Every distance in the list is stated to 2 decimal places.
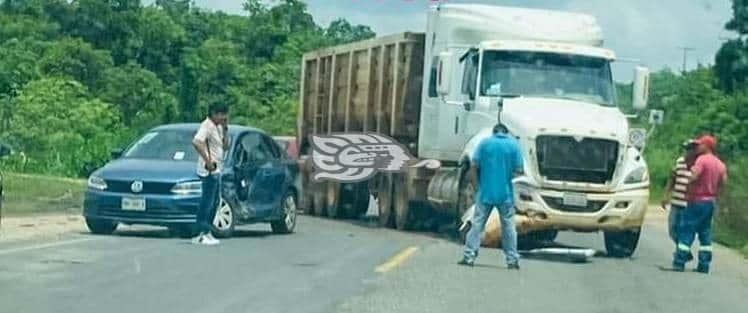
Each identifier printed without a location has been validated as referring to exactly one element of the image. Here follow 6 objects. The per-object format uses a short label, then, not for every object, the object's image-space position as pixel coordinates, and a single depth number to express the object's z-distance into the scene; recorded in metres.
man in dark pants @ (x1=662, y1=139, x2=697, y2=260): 20.44
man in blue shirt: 18.70
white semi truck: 22.00
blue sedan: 21.39
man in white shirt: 20.75
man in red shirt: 20.23
